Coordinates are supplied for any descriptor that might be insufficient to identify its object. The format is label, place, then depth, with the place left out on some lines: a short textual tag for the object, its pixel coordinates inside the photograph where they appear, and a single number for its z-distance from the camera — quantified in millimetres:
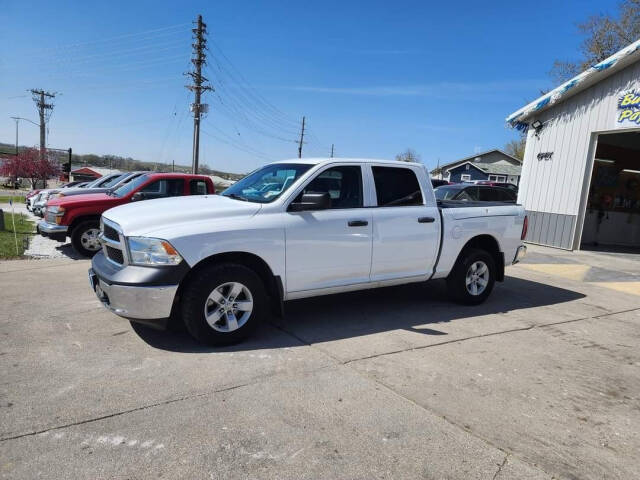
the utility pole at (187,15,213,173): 26828
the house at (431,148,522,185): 45719
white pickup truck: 3957
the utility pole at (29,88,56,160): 53819
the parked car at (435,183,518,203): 13234
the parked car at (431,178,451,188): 21519
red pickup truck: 8438
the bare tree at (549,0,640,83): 29672
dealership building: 10914
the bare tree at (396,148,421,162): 78262
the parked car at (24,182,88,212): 14799
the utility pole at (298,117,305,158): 57875
